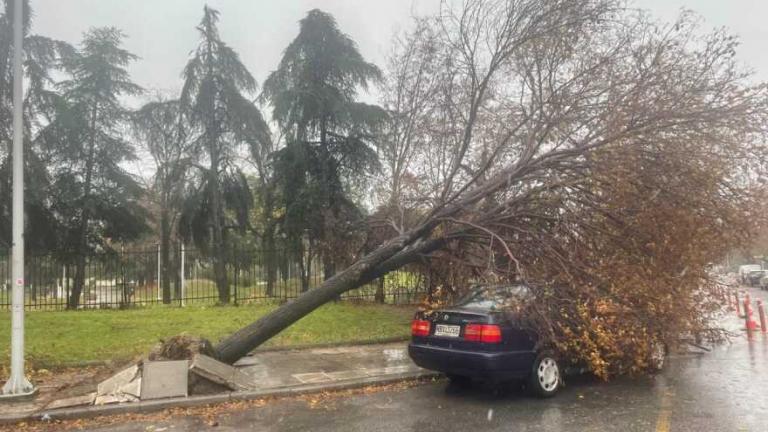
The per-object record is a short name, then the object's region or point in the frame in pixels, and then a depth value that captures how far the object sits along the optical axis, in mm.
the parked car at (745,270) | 40750
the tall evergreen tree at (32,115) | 14829
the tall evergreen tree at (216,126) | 18531
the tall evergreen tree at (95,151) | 18828
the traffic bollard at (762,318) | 13445
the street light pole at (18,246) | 6910
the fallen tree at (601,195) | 7133
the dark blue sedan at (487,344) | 6609
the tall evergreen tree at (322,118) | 17531
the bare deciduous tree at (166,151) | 19781
